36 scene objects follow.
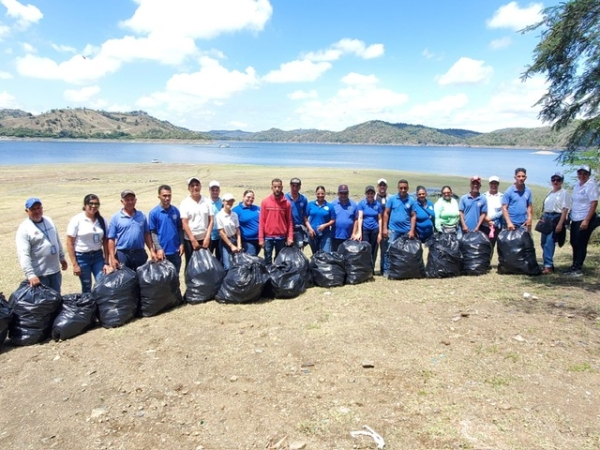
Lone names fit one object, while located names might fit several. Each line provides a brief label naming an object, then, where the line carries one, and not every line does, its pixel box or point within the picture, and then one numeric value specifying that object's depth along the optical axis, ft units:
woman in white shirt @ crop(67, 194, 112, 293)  15.16
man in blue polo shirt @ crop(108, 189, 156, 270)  15.75
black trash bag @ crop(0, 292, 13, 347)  13.28
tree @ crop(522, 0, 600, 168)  16.37
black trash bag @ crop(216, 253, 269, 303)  16.65
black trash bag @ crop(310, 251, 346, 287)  18.70
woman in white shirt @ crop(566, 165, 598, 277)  18.08
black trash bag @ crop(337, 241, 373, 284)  19.13
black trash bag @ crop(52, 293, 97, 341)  14.02
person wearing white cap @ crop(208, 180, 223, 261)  18.63
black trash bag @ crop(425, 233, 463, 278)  19.72
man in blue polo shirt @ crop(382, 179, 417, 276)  20.15
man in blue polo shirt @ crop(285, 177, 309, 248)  19.67
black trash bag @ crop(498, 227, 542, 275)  19.45
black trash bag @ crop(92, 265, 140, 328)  14.84
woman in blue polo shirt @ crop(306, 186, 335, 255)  19.85
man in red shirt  18.40
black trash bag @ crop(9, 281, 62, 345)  13.70
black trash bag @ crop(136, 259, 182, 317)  15.58
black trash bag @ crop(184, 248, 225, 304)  16.92
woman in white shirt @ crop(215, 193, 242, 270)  18.02
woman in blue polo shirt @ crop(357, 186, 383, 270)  20.09
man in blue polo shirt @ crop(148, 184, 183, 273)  16.62
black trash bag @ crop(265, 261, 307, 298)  17.30
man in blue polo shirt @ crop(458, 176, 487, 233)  20.58
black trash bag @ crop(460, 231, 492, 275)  20.02
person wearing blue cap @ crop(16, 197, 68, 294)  13.88
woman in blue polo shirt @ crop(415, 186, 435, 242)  20.68
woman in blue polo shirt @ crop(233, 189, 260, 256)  18.78
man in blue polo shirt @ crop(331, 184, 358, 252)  19.94
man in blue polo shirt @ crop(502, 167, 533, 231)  19.88
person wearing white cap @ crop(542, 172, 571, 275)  19.02
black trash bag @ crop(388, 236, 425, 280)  19.56
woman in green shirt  20.92
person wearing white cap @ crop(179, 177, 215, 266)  17.29
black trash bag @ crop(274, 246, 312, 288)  18.26
